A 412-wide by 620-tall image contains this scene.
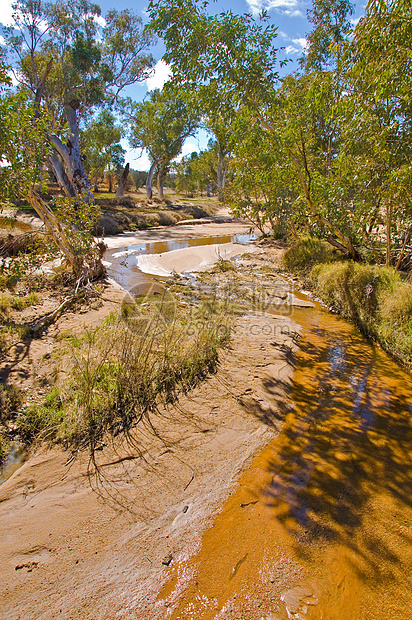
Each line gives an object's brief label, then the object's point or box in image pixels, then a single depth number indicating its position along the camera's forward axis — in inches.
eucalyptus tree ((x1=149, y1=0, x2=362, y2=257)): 260.7
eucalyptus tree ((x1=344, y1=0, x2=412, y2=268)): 207.6
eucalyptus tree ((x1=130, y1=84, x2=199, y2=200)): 1348.1
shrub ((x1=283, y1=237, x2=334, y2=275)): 459.7
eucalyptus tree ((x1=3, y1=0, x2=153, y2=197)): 776.9
